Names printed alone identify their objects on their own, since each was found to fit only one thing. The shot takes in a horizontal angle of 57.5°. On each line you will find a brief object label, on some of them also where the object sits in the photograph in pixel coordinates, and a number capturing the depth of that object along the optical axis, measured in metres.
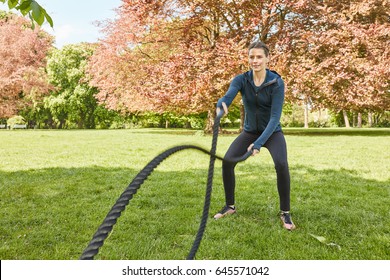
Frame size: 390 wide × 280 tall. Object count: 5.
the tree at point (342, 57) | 16.94
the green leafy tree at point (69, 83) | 37.31
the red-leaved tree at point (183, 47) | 17.45
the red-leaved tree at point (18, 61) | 25.11
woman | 3.71
